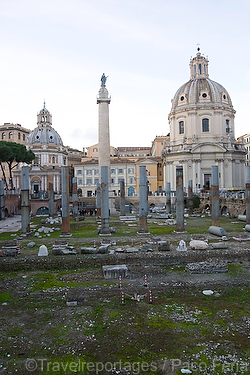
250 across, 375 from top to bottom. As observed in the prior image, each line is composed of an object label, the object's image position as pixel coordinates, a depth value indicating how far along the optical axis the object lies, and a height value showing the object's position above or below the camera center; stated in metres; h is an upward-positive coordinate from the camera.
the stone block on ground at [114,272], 12.10 -3.07
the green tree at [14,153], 44.78 +6.80
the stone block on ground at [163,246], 15.23 -2.63
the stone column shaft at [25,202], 21.70 -0.44
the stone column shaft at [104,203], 21.03 -0.60
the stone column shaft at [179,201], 22.35 -0.61
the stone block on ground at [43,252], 14.44 -2.65
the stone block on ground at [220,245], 15.41 -2.69
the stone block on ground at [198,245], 15.41 -2.64
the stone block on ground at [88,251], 14.84 -2.72
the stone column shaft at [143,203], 21.66 -0.68
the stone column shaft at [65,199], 21.53 -0.28
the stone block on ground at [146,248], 15.13 -2.69
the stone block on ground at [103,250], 14.77 -2.67
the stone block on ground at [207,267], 12.73 -3.13
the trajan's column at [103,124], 41.97 +9.64
